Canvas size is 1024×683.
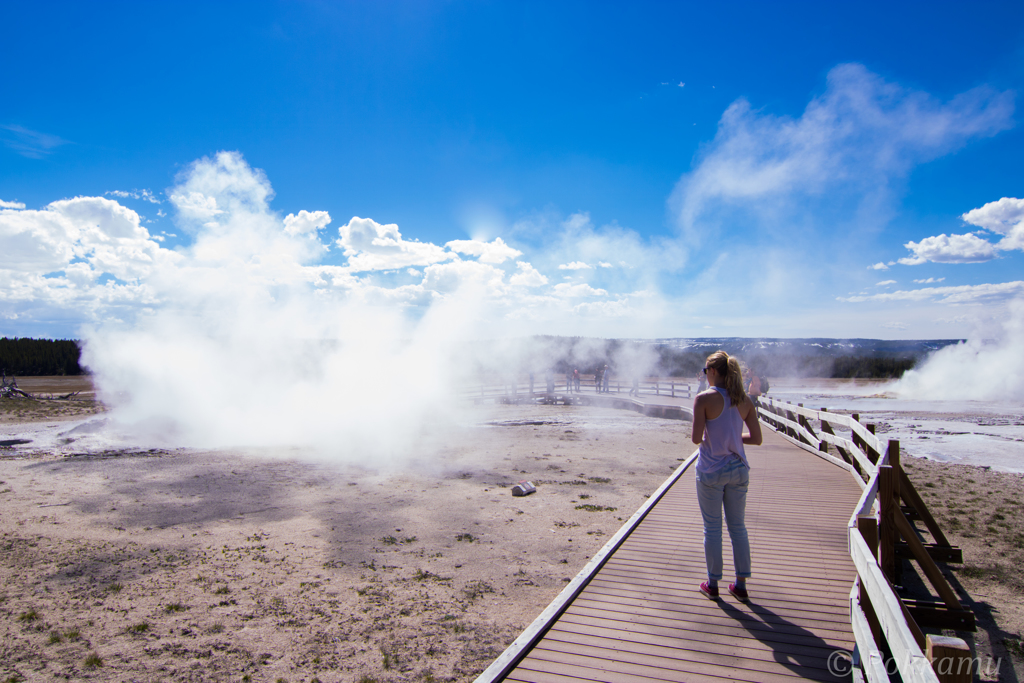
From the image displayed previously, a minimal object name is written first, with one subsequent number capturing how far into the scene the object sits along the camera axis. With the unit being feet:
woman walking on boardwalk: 13.53
